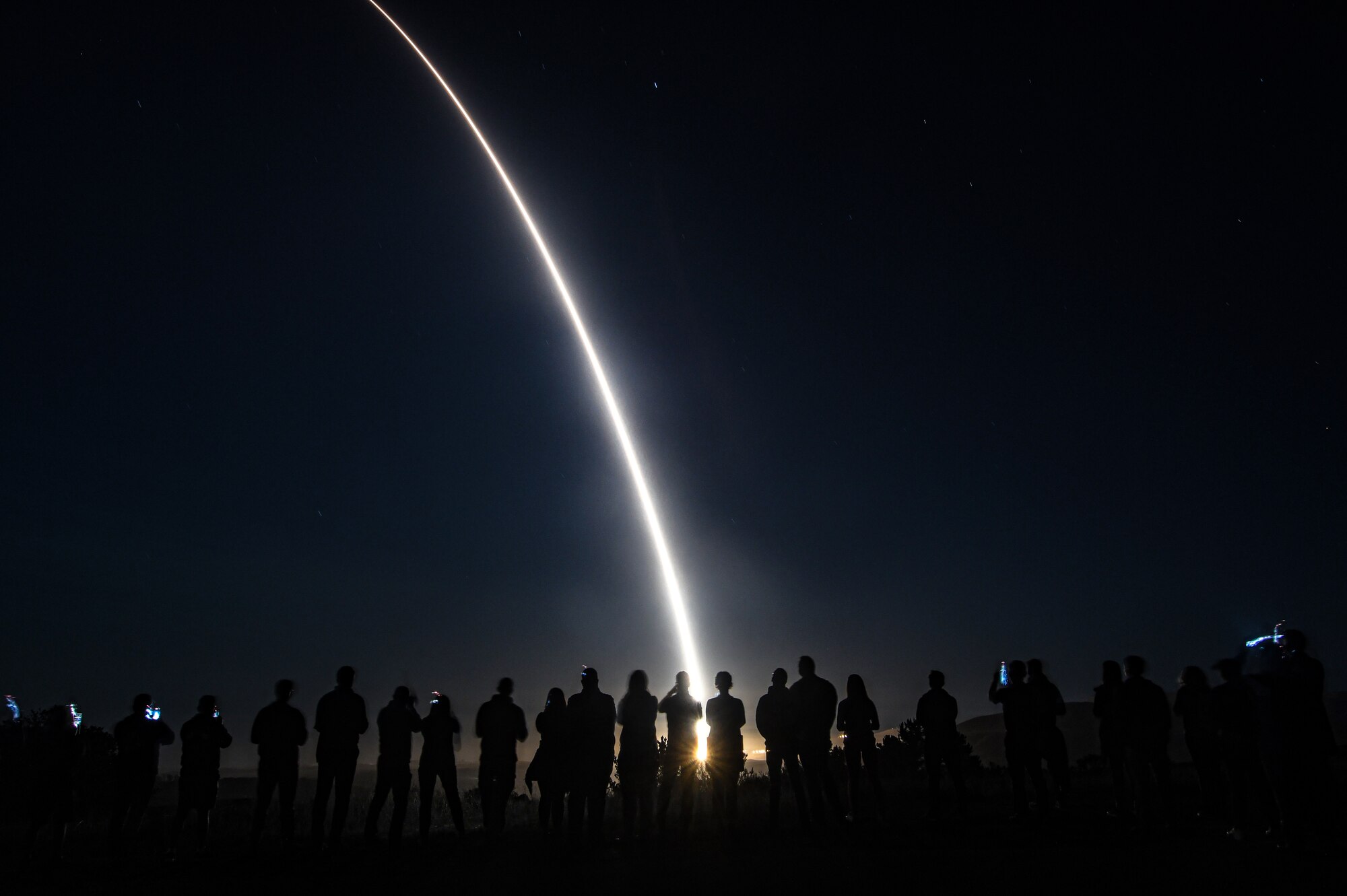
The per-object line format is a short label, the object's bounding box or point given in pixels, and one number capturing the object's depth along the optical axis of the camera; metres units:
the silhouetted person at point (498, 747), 9.60
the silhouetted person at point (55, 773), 8.14
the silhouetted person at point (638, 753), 9.19
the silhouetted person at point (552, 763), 8.72
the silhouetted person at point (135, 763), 8.71
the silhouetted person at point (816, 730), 9.01
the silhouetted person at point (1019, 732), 9.06
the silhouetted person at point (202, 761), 8.60
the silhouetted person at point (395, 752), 8.98
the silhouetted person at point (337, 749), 8.41
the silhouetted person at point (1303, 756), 6.49
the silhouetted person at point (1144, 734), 8.08
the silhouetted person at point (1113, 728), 8.56
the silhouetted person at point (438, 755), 9.63
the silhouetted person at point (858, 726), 9.95
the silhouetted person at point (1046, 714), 9.23
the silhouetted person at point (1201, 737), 8.87
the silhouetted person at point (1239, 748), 7.23
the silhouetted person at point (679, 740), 9.31
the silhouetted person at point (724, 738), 9.46
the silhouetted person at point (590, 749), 8.33
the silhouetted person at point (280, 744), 8.30
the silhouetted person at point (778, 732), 9.16
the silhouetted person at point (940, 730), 9.32
